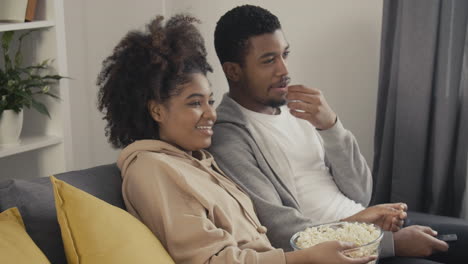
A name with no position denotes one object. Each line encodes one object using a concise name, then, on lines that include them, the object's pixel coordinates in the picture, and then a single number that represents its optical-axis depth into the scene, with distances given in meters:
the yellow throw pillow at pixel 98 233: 1.31
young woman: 1.48
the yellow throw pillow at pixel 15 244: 1.19
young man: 1.79
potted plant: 2.29
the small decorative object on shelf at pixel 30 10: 2.34
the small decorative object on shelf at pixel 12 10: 2.29
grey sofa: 1.38
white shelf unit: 2.40
